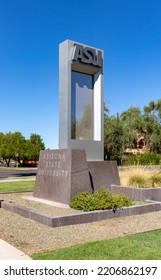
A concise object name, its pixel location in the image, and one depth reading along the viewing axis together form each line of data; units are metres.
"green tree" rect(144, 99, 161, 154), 32.54
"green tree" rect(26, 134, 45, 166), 39.92
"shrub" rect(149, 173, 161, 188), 8.50
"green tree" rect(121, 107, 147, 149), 27.74
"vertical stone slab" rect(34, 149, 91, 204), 7.11
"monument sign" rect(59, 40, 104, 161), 7.90
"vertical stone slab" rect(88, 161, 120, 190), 8.12
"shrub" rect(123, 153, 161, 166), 22.54
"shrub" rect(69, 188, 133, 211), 6.06
